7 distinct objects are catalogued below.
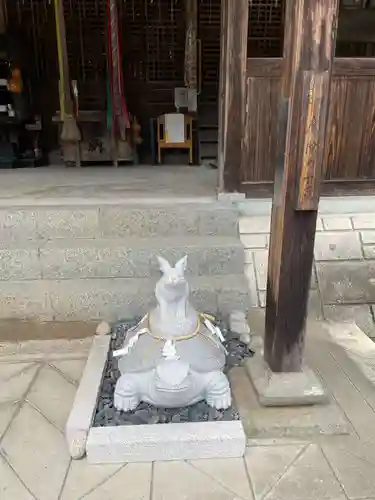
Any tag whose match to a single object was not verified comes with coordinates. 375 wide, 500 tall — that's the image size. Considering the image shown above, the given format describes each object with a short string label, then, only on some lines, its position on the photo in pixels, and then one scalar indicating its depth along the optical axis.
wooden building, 6.43
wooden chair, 6.53
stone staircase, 3.80
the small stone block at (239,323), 3.55
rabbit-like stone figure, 2.49
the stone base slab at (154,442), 2.35
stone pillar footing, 2.68
